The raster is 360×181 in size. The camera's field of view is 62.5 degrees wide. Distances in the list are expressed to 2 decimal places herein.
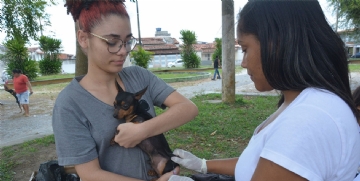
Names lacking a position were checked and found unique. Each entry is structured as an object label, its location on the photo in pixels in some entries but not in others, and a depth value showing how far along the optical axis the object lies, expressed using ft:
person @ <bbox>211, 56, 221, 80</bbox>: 60.80
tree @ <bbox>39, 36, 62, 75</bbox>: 84.58
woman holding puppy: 4.57
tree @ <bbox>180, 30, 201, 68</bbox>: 96.53
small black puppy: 4.94
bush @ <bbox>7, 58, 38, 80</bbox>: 71.56
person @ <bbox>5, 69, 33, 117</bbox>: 30.17
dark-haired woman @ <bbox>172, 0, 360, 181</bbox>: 3.14
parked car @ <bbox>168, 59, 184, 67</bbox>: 150.02
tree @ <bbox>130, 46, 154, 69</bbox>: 87.61
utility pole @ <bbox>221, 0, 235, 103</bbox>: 24.44
